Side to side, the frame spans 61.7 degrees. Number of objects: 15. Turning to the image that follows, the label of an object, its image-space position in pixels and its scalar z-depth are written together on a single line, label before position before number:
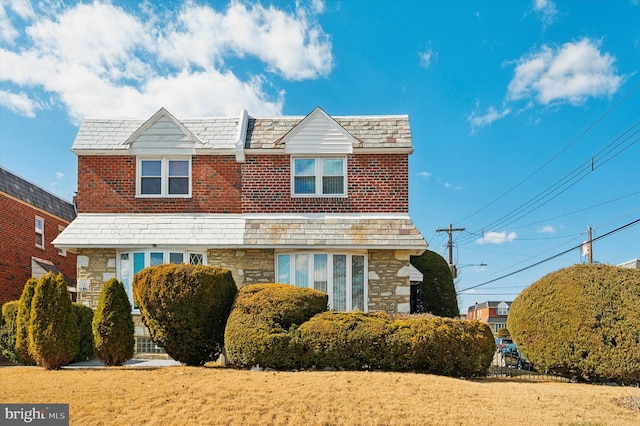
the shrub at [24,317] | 11.72
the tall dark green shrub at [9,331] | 14.01
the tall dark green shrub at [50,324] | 11.24
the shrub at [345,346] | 11.06
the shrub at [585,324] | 11.56
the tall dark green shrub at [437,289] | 19.30
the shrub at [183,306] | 11.64
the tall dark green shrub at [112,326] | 11.57
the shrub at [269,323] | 11.03
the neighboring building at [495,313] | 72.25
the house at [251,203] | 15.75
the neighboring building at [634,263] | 33.97
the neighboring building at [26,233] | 21.14
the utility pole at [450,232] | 38.00
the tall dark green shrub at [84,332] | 13.94
